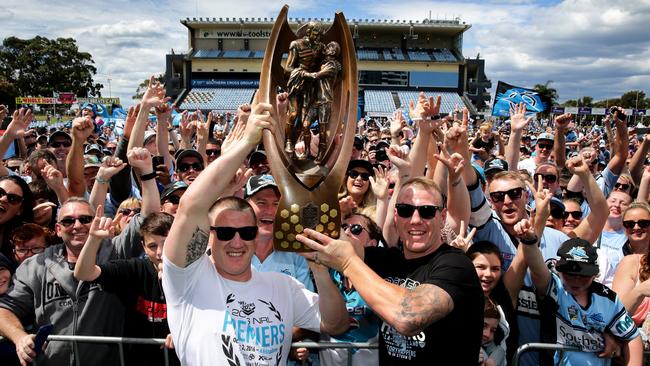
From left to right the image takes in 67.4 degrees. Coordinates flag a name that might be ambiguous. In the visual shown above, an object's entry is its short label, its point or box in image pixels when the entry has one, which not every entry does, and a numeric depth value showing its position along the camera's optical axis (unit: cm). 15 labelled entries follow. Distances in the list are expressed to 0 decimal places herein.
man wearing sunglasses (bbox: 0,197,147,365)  323
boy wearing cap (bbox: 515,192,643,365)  304
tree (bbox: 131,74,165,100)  7854
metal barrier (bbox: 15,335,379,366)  307
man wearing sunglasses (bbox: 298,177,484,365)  215
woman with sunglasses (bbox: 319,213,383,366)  304
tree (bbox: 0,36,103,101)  6706
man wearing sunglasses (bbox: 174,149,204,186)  533
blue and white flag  1084
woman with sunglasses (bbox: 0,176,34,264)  411
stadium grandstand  5275
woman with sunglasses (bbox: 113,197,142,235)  434
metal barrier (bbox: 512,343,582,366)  297
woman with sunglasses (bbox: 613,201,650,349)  341
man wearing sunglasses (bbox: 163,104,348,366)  235
